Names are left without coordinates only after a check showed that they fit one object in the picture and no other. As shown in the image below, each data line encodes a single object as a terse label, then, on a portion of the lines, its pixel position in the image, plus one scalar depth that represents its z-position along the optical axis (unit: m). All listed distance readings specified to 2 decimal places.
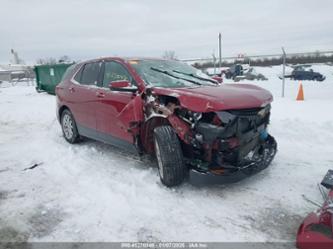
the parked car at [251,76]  25.67
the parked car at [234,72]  28.62
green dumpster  17.22
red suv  3.58
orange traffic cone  10.45
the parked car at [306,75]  25.84
